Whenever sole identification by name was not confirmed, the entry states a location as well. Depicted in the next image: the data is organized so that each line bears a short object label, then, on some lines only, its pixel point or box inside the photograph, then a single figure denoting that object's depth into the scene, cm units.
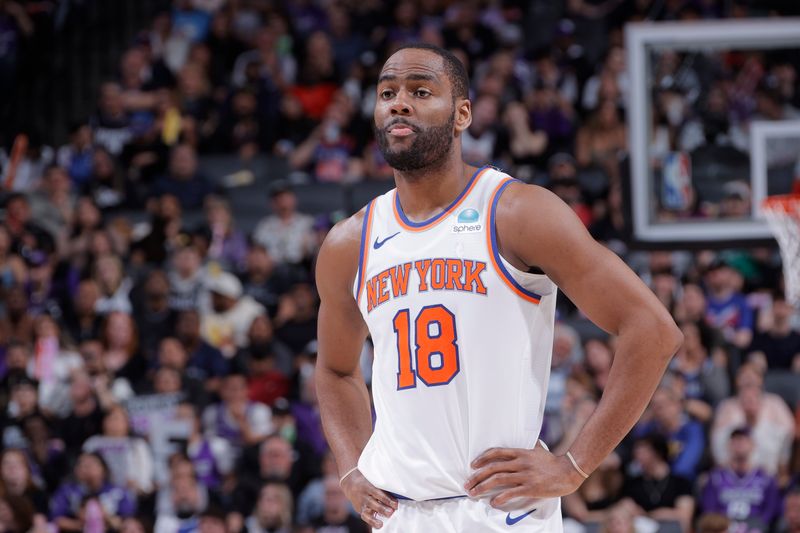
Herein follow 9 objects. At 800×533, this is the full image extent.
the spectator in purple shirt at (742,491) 1859
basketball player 684
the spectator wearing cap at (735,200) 1697
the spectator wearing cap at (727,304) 2158
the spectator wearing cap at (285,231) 2326
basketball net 1490
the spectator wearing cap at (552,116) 2511
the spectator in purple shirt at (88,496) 1870
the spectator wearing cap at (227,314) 2170
